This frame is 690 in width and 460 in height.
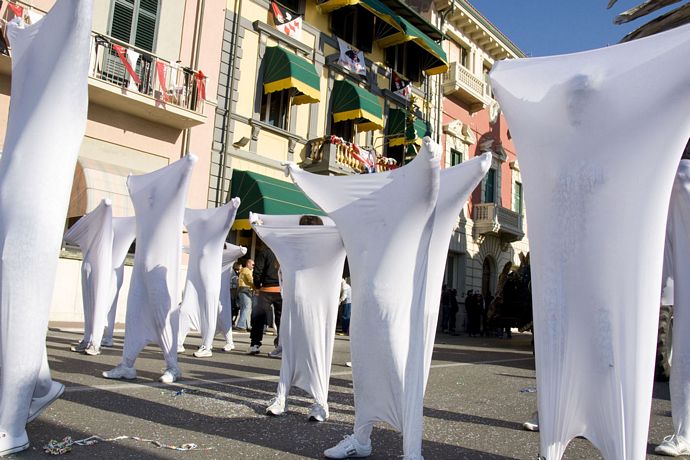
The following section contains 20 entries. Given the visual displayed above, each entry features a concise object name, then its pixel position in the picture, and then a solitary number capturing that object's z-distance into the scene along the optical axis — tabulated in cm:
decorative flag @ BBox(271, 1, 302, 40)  1783
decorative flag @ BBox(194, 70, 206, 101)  1548
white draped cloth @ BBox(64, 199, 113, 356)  823
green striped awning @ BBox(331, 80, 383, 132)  1923
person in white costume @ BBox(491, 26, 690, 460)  269
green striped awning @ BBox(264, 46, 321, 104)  1700
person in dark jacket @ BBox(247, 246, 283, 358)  826
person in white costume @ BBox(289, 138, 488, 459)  338
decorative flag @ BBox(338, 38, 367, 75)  1997
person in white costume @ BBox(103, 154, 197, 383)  597
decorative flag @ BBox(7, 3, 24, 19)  1206
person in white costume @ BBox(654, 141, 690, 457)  408
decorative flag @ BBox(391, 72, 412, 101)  2244
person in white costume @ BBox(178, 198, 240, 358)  870
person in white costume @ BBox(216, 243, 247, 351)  1021
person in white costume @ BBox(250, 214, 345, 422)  471
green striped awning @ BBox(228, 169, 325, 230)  1573
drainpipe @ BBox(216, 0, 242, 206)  1633
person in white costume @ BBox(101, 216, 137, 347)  937
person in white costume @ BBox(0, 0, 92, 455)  328
